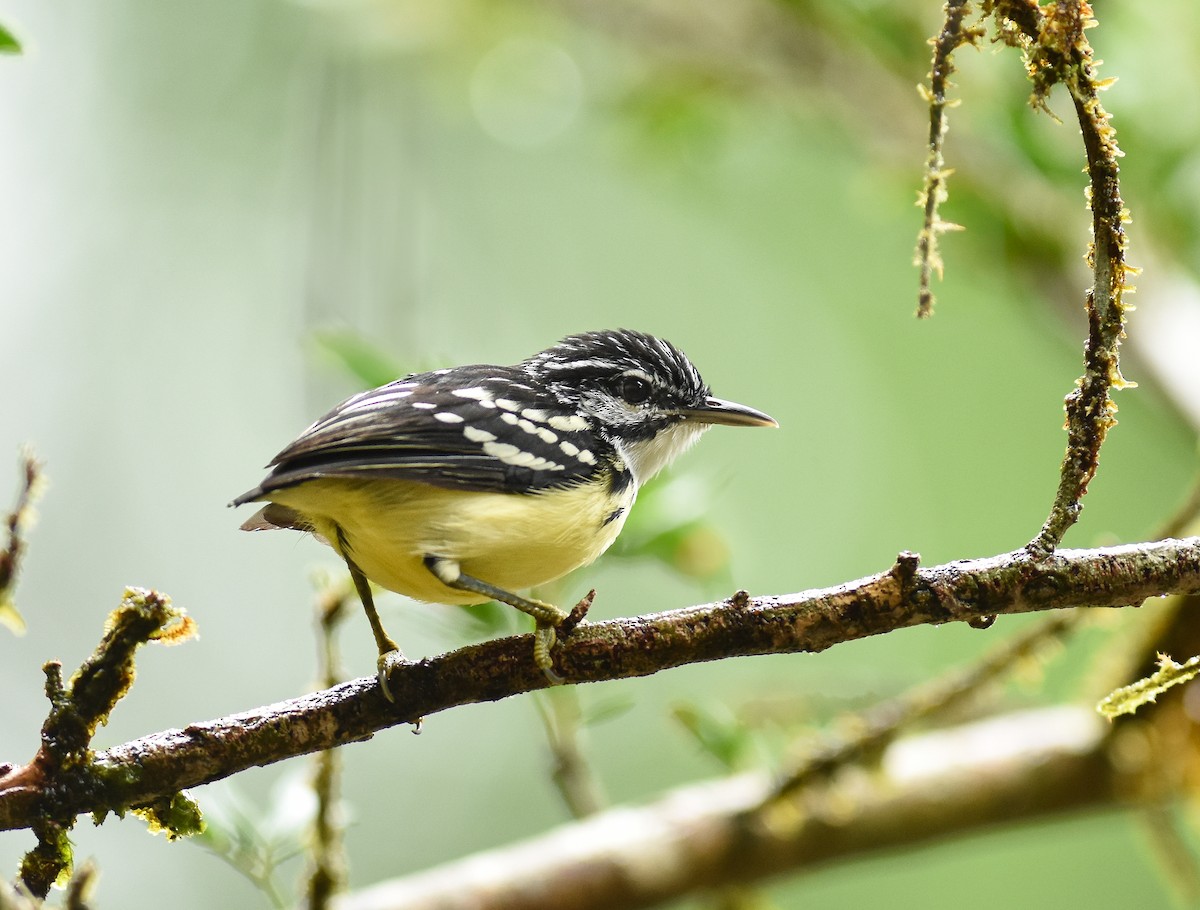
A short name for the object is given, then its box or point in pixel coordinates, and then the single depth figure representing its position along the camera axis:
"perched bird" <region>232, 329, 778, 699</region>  2.55
